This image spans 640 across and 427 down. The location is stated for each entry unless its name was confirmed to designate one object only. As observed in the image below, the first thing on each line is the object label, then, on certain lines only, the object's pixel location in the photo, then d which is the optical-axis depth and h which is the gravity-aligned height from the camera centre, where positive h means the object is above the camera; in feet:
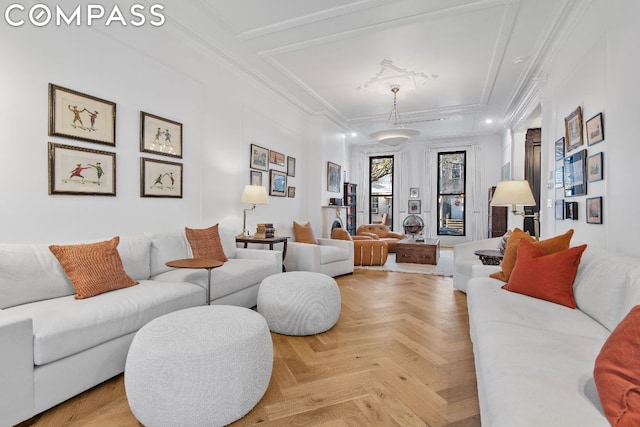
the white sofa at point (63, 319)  4.99 -2.03
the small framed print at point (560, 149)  11.44 +2.44
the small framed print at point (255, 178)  15.90 +1.81
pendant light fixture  17.10 +4.37
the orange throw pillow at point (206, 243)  10.73 -1.05
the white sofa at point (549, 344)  3.30 -1.93
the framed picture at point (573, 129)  9.93 +2.81
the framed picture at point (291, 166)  19.31 +2.93
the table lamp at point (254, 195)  13.88 +0.79
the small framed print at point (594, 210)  8.61 +0.16
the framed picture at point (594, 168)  8.63 +1.34
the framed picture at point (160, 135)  10.48 +2.67
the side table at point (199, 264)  8.43 -1.39
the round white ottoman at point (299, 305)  8.63 -2.51
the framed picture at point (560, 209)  11.33 +0.24
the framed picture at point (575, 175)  9.64 +1.31
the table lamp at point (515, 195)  9.98 +0.65
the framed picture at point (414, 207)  29.91 +0.70
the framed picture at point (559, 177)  11.45 +1.41
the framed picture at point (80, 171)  8.23 +1.13
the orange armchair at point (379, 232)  24.67 -1.44
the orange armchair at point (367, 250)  19.15 -2.16
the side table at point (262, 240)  13.58 -1.14
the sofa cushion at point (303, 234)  16.92 -1.08
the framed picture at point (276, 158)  17.51 +3.12
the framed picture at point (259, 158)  15.95 +2.84
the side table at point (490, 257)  11.05 -1.46
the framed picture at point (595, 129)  8.59 +2.41
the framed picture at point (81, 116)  8.18 +2.62
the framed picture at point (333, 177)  22.85 +2.74
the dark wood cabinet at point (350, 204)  26.99 +0.84
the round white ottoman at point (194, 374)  4.83 -2.52
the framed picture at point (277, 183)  17.47 +1.71
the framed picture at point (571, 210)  10.24 +0.18
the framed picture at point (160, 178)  10.51 +1.19
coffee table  19.52 -2.32
